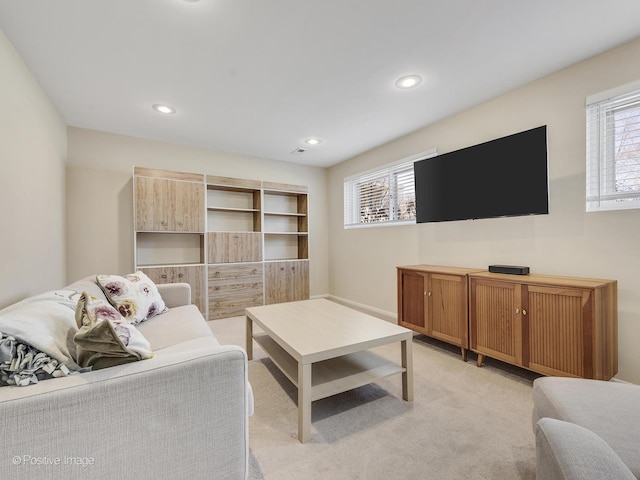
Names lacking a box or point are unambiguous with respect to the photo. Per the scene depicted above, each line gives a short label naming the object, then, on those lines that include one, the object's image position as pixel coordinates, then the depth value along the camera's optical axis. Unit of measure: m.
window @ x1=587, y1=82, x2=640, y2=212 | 1.87
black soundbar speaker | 2.18
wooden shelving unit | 3.40
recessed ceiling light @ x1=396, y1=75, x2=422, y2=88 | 2.24
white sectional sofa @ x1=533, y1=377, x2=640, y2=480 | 0.69
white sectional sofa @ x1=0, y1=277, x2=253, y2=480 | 0.76
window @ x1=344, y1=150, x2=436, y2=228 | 3.54
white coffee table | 1.50
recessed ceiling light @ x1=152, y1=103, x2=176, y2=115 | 2.69
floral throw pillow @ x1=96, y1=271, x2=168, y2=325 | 1.96
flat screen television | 2.08
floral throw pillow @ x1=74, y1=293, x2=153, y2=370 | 0.90
